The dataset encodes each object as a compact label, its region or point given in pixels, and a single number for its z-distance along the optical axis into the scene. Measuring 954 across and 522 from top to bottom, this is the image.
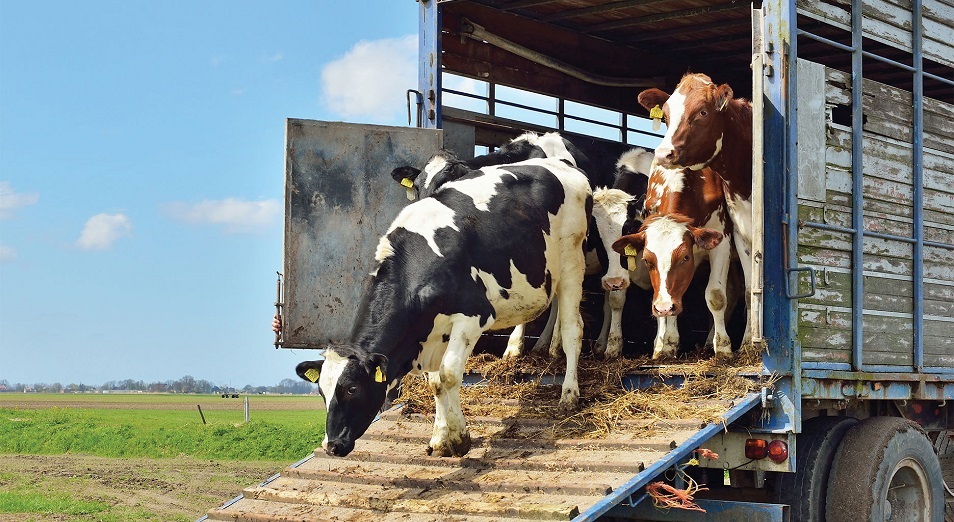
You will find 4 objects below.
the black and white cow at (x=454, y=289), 7.15
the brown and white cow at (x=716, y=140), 8.14
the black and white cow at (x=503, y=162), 9.13
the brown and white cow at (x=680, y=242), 8.04
